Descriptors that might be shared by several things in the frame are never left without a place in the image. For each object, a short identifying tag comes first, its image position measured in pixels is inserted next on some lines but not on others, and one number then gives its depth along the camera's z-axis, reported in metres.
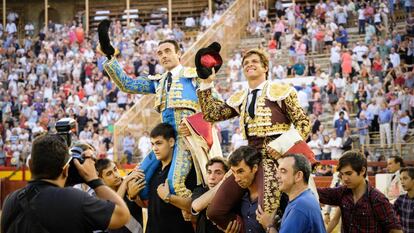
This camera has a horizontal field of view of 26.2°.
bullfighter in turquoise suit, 6.92
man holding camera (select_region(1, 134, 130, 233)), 4.30
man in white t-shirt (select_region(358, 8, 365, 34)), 22.64
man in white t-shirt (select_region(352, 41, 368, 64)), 20.38
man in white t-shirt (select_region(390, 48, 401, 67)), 19.44
